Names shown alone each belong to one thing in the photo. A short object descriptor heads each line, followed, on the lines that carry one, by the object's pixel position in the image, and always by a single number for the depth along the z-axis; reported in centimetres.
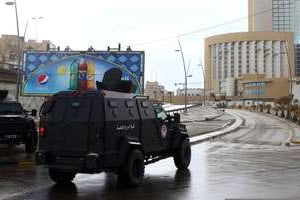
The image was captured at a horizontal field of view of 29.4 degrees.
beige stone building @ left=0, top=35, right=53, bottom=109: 4103
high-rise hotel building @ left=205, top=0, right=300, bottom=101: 10639
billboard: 3891
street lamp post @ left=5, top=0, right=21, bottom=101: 3431
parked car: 2011
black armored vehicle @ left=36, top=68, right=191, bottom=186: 1212
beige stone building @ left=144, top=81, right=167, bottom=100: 16741
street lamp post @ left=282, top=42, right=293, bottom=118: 6801
